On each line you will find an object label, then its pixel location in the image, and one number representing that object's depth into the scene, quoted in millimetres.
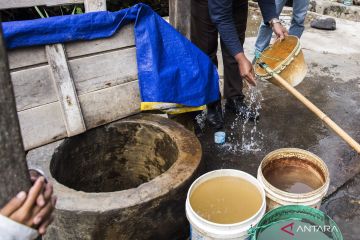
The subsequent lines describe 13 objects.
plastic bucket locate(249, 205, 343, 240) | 1961
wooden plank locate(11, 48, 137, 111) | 2768
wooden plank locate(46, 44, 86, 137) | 2840
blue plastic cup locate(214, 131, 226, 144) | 3912
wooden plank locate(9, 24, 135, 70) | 2711
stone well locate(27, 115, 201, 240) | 2221
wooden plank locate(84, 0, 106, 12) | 3067
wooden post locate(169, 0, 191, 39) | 3617
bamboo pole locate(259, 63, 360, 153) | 2505
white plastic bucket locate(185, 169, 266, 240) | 1924
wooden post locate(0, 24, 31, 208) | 1036
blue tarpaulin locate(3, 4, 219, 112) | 2838
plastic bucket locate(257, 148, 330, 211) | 2102
